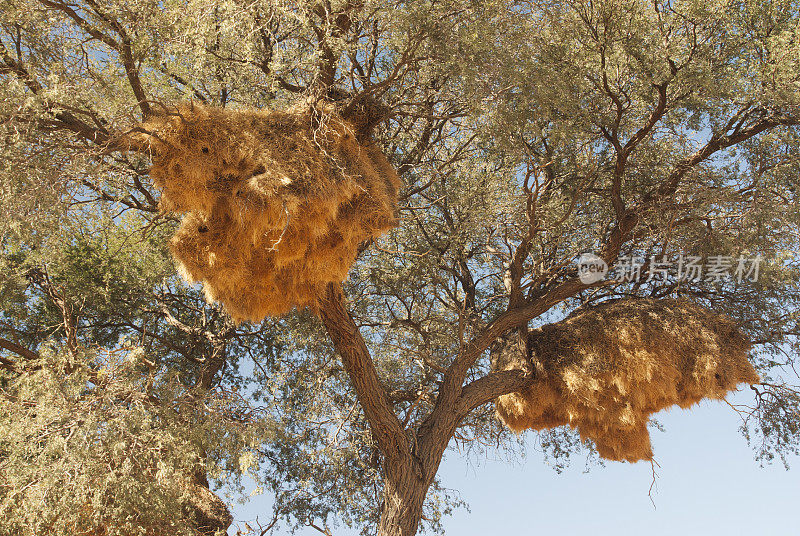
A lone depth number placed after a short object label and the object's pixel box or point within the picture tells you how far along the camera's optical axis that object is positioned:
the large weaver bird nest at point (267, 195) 5.41
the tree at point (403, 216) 6.03
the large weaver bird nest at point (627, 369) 7.83
